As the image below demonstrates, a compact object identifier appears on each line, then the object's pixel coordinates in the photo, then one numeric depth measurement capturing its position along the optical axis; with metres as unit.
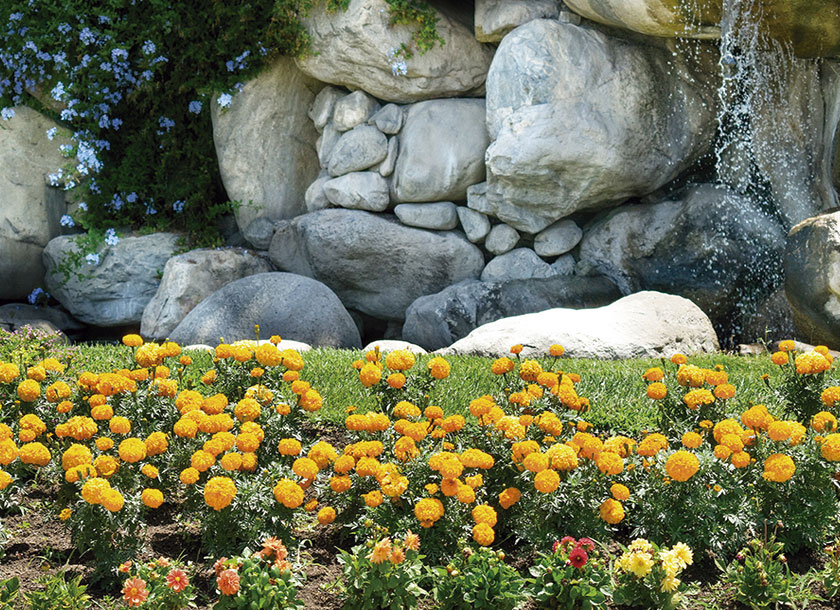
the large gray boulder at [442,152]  7.97
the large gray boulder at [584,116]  7.25
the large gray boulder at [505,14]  7.51
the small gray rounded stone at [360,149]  8.20
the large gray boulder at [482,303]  7.17
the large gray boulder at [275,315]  7.01
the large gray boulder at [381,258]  8.02
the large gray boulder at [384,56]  7.88
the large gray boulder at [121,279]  8.66
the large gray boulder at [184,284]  7.96
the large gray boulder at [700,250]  7.12
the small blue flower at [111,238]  8.59
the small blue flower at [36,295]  8.93
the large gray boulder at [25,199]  8.83
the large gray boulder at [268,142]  8.73
